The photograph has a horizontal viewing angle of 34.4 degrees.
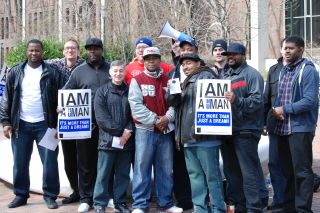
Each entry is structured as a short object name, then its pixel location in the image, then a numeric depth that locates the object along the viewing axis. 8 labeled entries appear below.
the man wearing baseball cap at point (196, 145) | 6.29
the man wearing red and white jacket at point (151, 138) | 6.58
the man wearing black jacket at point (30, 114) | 7.21
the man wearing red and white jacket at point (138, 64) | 7.31
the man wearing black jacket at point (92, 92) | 7.07
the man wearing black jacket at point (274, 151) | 7.02
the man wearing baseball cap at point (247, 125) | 6.28
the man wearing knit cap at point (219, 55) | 7.18
